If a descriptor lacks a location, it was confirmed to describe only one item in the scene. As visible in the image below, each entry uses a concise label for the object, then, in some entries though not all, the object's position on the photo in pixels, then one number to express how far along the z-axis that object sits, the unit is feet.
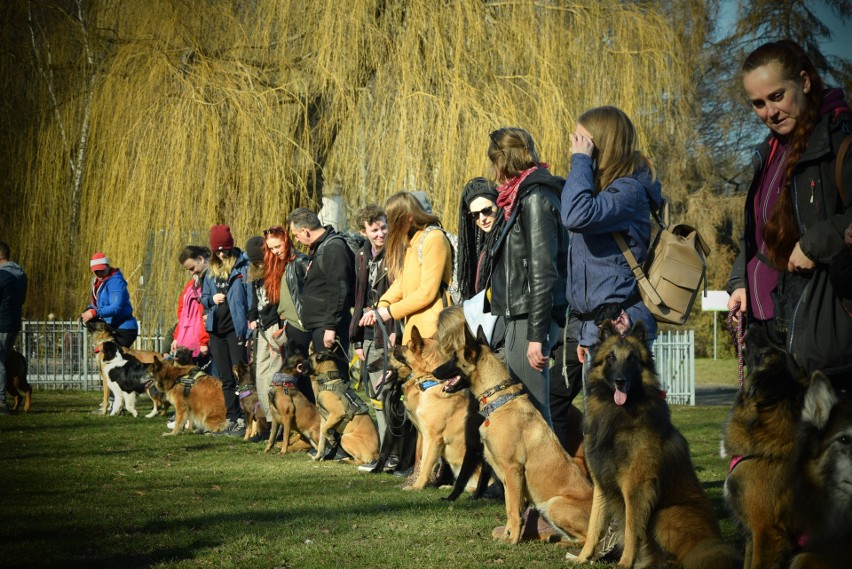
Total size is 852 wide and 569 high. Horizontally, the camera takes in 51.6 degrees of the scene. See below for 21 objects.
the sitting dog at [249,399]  36.99
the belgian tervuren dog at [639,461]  14.26
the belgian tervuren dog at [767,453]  11.81
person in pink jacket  43.42
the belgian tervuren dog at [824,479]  10.77
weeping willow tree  45.09
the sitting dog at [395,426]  26.43
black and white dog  45.27
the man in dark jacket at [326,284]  30.27
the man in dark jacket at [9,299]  43.32
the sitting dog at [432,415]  23.38
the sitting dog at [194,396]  39.29
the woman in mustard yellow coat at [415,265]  24.25
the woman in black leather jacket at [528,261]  17.69
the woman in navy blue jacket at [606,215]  15.30
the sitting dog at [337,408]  30.37
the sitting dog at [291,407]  32.76
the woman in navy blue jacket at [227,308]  38.22
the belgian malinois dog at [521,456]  16.96
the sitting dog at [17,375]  45.98
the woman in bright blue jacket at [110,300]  44.35
